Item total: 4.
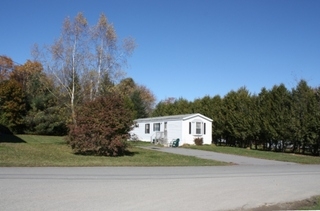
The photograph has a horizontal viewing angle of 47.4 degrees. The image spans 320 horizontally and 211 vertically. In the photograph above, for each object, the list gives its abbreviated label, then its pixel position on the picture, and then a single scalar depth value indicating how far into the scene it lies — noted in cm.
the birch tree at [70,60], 2792
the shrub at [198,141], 3475
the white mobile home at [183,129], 3441
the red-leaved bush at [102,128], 2030
